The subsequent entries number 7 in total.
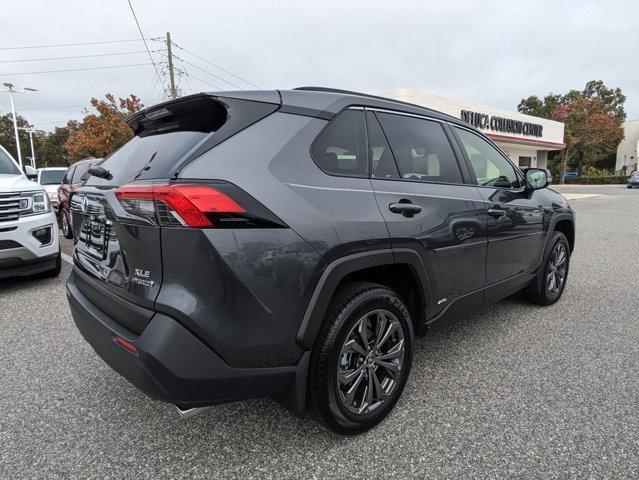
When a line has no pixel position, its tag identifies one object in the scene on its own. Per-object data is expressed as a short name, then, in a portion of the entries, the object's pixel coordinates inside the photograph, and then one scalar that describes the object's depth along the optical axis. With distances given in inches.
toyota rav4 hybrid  65.6
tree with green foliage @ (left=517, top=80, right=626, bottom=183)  1700.3
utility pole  926.4
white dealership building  829.8
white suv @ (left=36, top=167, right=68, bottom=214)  463.8
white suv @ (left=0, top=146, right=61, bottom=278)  175.8
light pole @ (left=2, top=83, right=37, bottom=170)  1136.8
